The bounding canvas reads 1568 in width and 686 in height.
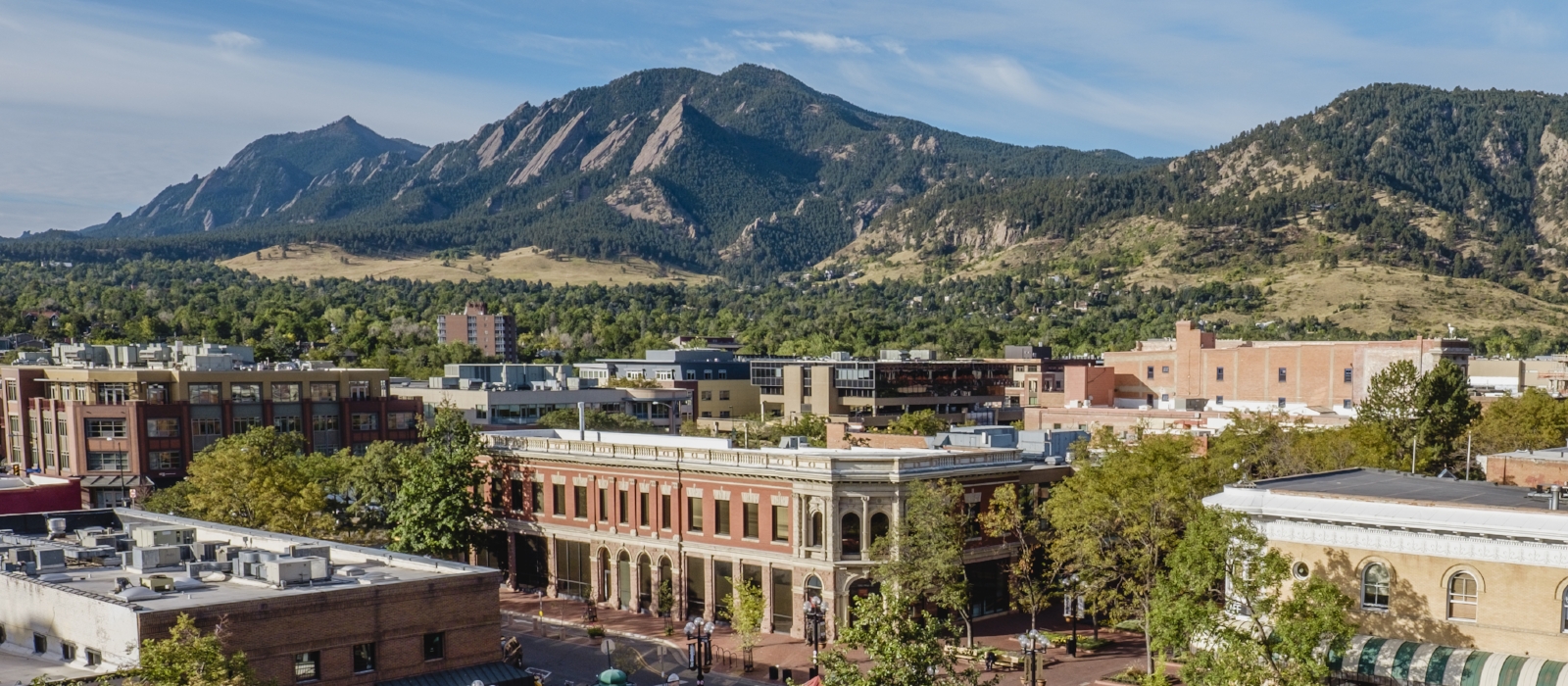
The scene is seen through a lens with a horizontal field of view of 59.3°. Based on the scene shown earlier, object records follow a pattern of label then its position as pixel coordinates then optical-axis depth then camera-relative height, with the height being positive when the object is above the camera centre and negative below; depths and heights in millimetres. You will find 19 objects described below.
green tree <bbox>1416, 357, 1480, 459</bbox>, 86188 -6944
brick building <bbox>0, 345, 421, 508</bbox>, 101938 -7768
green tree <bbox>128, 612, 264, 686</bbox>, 31094 -8052
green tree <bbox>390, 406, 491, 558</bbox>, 72812 -10468
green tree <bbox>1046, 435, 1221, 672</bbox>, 56094 -9105
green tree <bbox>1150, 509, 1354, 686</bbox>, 37875 -9212
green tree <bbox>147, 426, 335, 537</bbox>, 69938 -9650
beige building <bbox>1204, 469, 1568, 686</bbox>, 40906 -8428
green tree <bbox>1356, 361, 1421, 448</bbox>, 86375 -6651
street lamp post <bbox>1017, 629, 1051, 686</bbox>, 52844 -13136
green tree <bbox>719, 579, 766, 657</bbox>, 58938 -13460
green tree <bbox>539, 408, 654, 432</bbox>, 124688 -10523
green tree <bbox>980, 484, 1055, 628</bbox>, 61281 -10962
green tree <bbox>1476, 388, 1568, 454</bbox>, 87625 -8404
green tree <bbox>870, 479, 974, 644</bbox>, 58531 -10679
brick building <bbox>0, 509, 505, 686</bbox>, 36938 -8399
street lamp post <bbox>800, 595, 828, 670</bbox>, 59594 -13945
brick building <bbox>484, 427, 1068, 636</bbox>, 62188 -10309
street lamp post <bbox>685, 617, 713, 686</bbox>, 55625 -14270
